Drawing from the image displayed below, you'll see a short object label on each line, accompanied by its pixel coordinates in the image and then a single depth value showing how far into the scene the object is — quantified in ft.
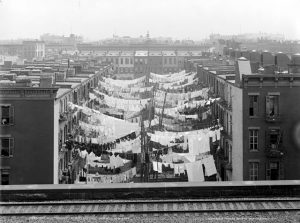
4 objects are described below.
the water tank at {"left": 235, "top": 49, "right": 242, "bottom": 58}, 223.06
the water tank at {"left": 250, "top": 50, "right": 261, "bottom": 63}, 202.17
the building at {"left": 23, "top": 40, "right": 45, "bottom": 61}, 492.13
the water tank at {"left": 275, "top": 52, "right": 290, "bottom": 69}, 183.83
